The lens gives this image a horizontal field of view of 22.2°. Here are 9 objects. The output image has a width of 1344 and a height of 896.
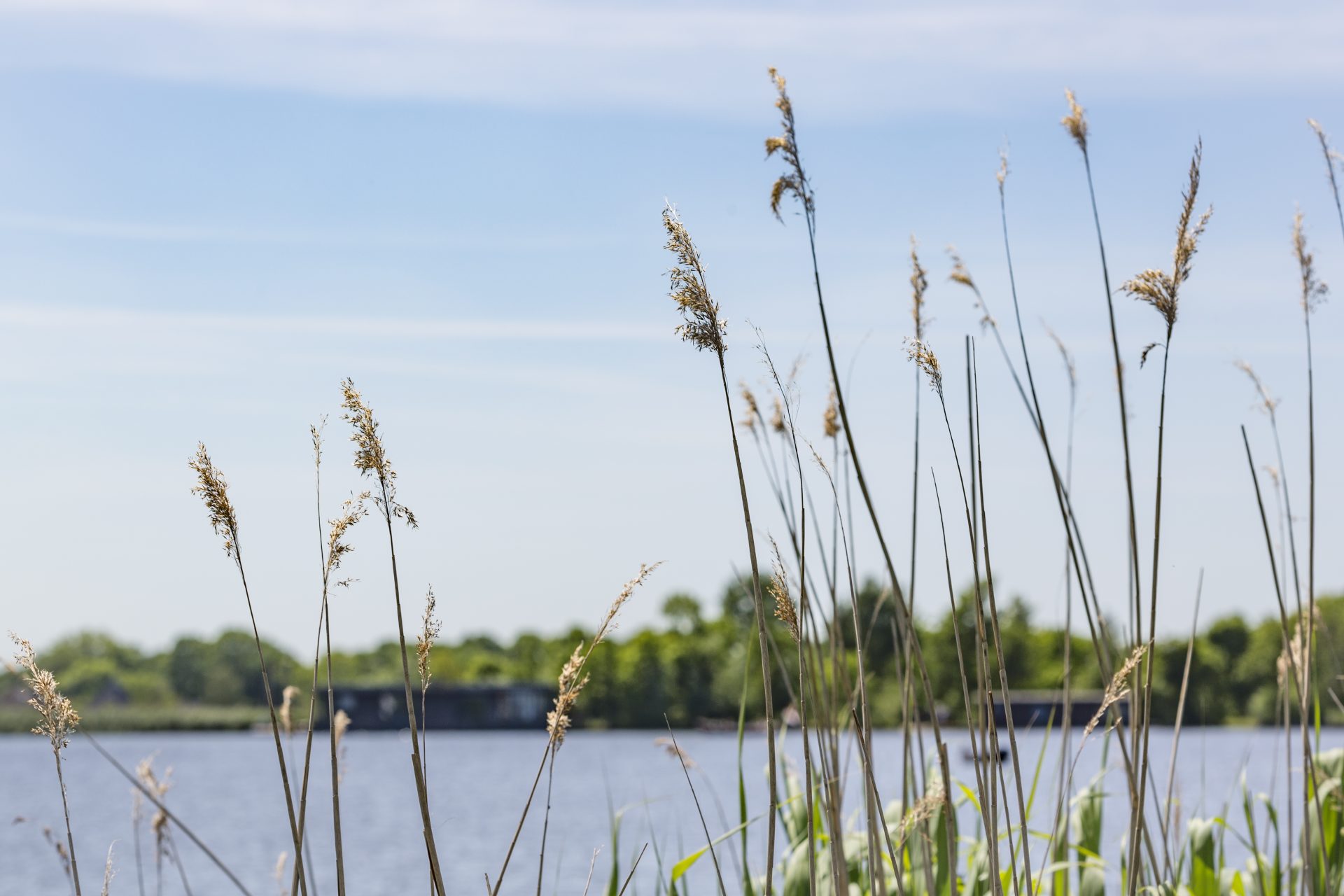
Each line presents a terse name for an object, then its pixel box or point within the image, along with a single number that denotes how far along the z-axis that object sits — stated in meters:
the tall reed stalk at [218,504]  4.98
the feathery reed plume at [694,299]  4.94
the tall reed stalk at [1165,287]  5.05
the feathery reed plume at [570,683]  5.11
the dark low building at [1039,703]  100.72
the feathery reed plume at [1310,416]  5.73
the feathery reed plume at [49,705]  5.15
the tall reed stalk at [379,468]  4.96
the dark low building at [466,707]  156.16
